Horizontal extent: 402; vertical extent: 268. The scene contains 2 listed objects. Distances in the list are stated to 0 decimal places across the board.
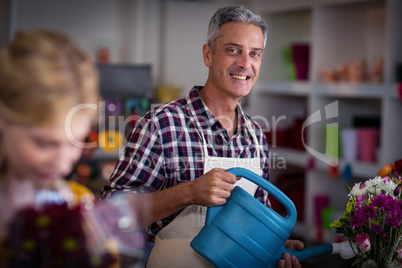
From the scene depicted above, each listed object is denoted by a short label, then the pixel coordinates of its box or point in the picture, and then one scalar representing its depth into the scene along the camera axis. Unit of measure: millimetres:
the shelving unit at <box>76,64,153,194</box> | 3832
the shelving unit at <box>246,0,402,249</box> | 2979
